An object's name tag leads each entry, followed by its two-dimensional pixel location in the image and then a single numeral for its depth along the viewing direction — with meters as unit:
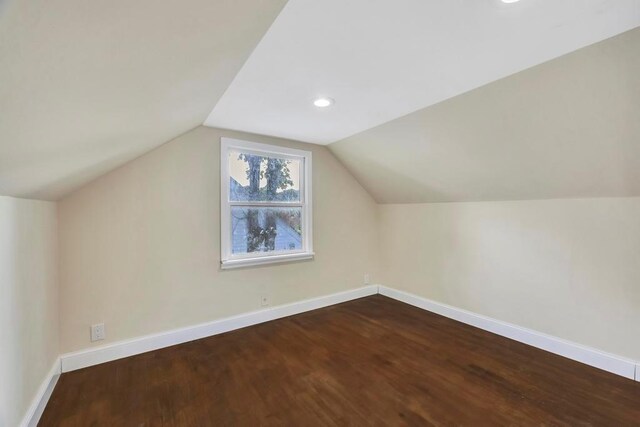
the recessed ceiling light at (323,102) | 2.25
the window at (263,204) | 3.09
